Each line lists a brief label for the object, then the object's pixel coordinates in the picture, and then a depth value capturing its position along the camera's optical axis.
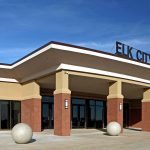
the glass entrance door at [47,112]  30.88
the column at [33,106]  27.03
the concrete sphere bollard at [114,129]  23.20
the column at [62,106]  22.20
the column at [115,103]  26.70
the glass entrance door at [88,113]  33.38
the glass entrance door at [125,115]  40.47
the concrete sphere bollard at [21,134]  16.73
